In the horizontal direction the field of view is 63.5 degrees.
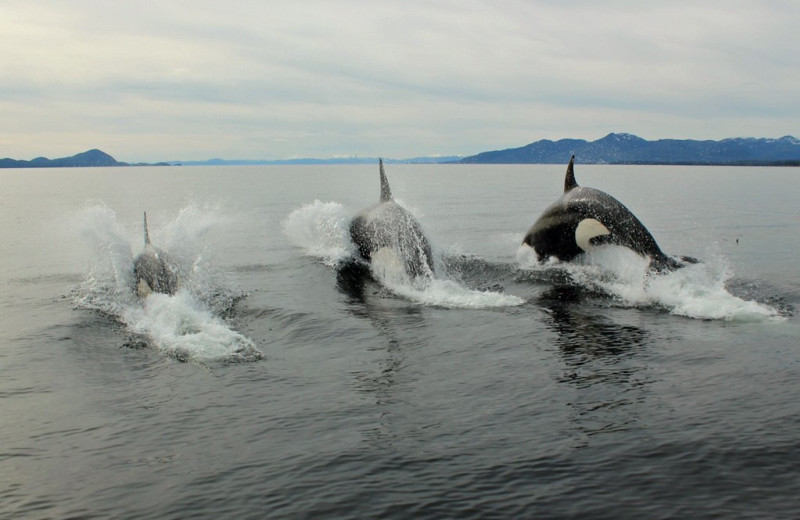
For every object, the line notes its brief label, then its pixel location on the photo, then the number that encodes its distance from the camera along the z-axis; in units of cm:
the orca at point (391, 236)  2131
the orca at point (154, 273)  1825
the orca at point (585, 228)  2027
